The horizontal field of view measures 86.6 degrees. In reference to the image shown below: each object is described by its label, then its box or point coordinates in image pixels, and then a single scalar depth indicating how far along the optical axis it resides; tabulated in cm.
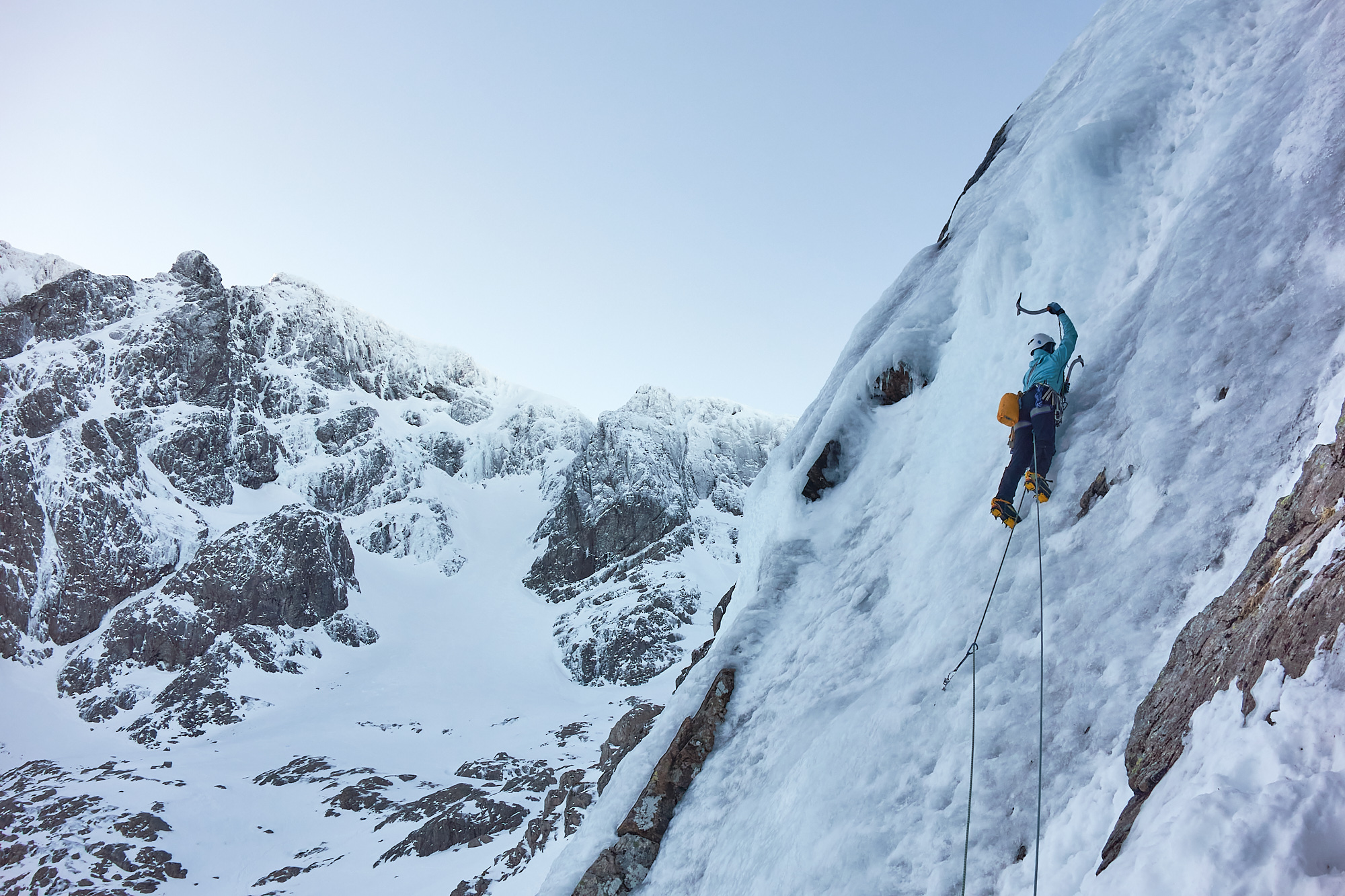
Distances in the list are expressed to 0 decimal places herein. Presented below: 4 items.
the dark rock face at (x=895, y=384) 1141
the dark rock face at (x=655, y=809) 900
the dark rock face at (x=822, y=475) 1182
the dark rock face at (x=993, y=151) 1516
